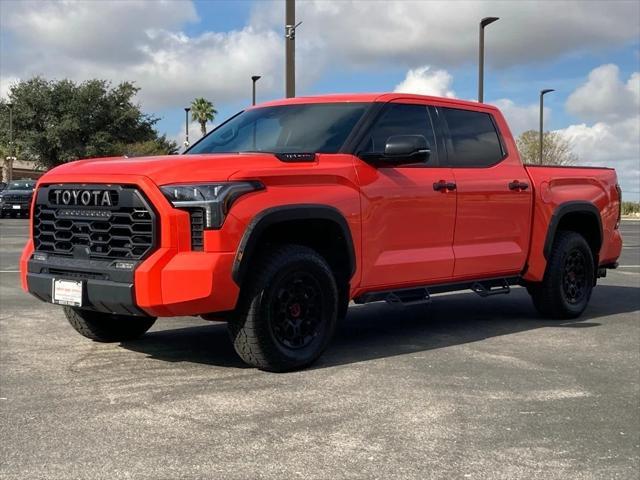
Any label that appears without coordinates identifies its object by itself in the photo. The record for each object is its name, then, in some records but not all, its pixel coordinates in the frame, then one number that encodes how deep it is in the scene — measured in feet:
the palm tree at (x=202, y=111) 217.36
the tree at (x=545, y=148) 165.48
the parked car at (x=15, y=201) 108.78
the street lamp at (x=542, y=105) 120.32
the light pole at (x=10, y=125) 161.99
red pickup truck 15.62
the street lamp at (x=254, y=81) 96.27
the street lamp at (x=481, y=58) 79.15
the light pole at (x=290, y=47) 47.19
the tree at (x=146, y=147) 169.89
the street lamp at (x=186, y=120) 159.99
